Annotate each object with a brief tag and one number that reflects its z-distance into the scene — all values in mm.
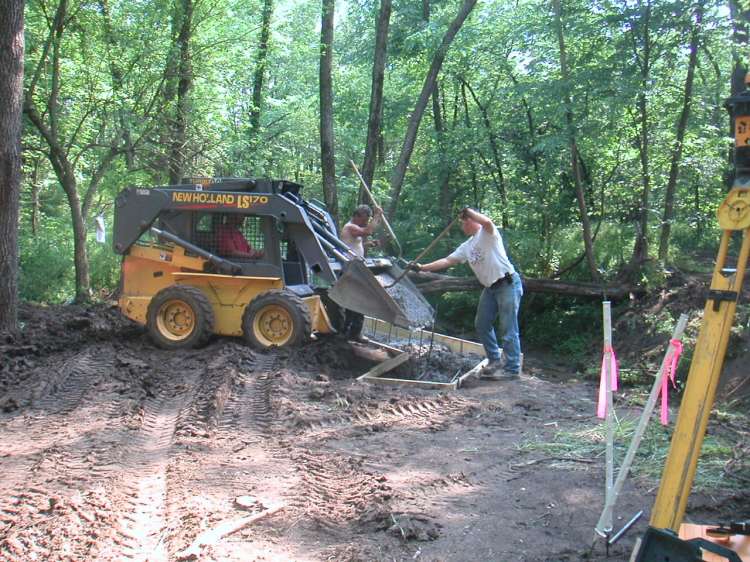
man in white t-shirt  8695
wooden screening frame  8234
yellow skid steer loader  9609
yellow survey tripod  2803
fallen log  13031
